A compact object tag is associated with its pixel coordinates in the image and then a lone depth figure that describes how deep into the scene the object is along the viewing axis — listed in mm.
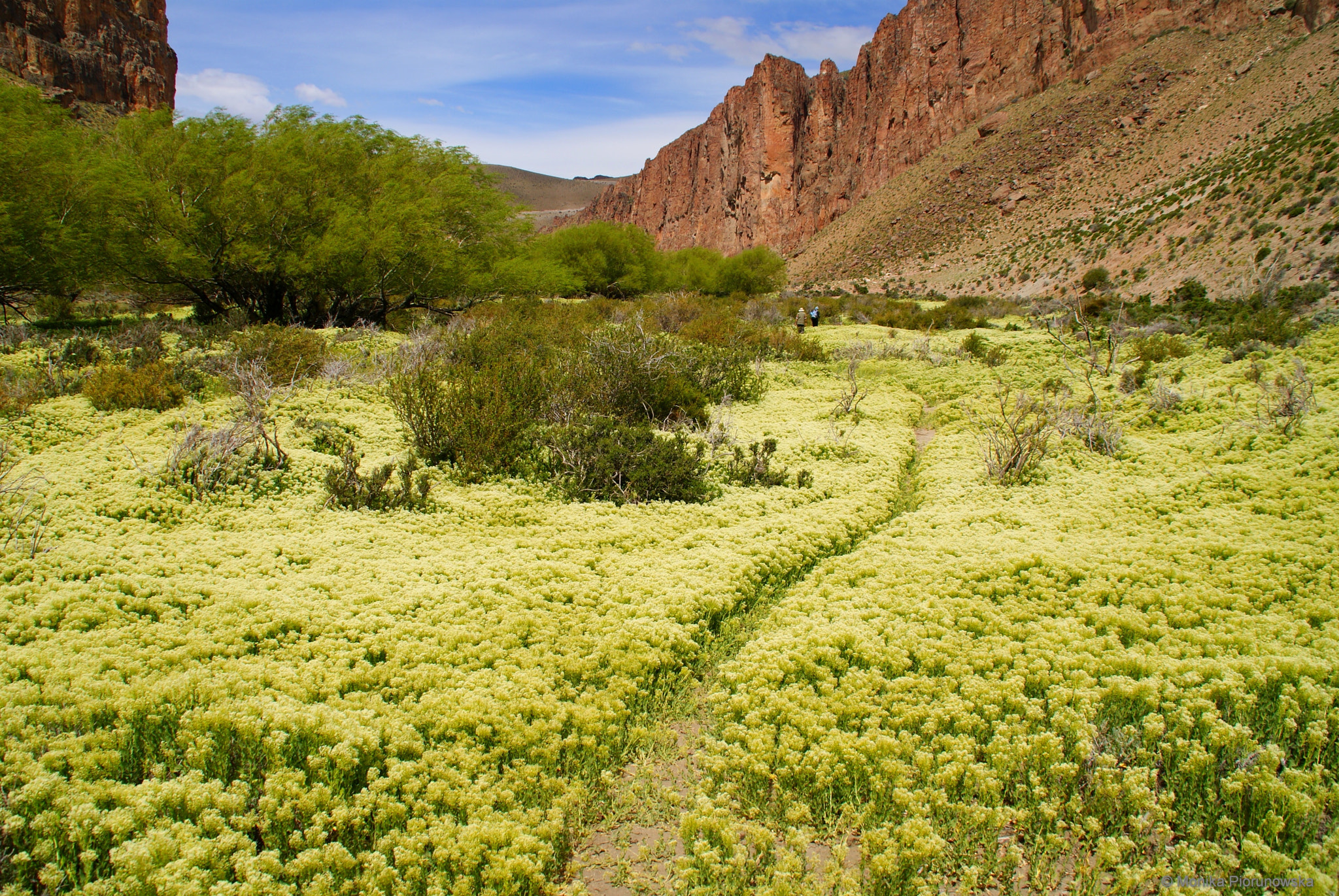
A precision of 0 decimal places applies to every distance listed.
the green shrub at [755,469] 9336
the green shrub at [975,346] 18344
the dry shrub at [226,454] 7320
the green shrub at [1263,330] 12961
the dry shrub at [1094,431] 9523
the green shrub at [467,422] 9156
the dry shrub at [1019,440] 8992
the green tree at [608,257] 42406
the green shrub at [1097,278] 35344
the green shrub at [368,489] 7605
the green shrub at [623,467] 8648
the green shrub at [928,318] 26297
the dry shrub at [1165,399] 10555
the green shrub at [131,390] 10102
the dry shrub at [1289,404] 8531
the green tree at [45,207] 15500
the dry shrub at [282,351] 12883
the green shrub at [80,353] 12371
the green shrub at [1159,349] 13805
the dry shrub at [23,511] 5707
